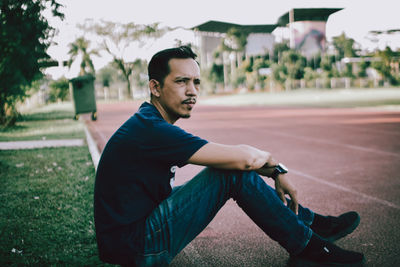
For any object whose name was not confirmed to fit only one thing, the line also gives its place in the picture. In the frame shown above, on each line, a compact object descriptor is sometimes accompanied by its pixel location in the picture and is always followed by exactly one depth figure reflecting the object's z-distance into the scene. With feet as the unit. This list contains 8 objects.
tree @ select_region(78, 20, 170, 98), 158.92
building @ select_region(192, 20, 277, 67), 248.73
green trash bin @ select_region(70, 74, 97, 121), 48.44
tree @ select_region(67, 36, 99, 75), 157.71
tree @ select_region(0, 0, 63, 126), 19.20
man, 6.21
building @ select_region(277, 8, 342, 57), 253.65
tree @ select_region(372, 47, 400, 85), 144.97
